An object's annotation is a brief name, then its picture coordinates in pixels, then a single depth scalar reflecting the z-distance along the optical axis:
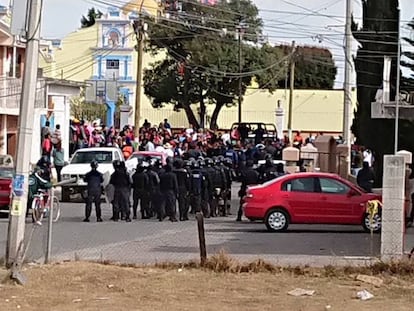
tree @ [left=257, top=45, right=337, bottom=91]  89.62
